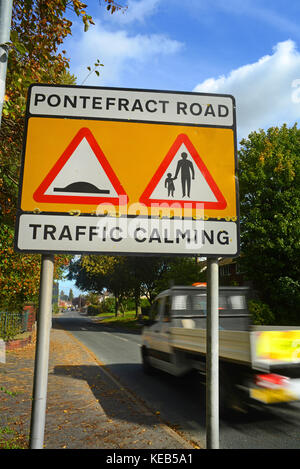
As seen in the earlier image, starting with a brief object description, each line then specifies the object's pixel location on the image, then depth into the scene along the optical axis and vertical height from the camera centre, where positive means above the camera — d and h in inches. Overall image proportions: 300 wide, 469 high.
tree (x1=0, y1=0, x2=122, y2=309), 209.5 +163.4
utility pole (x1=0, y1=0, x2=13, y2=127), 89.0 +67.1
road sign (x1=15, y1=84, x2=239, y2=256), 80.6 +28.8
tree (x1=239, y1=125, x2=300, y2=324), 893.2 +191.9
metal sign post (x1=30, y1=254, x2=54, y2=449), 70.5 -15.7
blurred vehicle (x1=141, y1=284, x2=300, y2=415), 178.7 -33.6
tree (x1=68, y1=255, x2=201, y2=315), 1023.6 +65.8
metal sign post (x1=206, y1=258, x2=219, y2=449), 73.2 -15.8
